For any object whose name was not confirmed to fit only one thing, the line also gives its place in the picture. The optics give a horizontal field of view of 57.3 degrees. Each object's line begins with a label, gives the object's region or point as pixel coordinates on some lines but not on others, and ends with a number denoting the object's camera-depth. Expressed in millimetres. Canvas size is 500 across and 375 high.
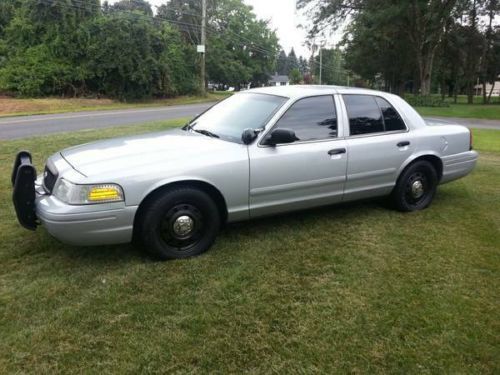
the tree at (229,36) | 50688
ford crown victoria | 3674
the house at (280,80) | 91525
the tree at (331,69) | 99750
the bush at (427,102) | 29359
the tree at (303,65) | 122412
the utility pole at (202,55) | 32912
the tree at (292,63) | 121875
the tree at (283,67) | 113938
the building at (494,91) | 76912
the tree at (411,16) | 27422
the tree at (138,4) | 49569
